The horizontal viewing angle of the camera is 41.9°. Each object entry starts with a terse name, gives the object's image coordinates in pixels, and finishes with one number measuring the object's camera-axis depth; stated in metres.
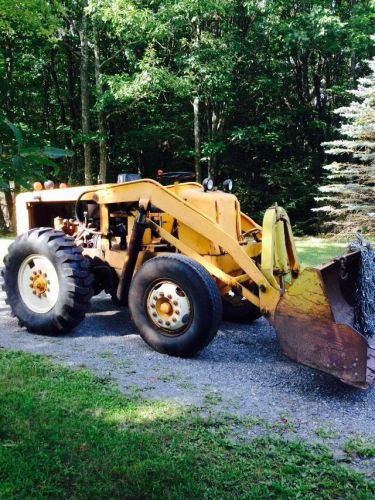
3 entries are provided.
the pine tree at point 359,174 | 13.84
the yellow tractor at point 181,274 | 3.82
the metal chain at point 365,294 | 4.39
